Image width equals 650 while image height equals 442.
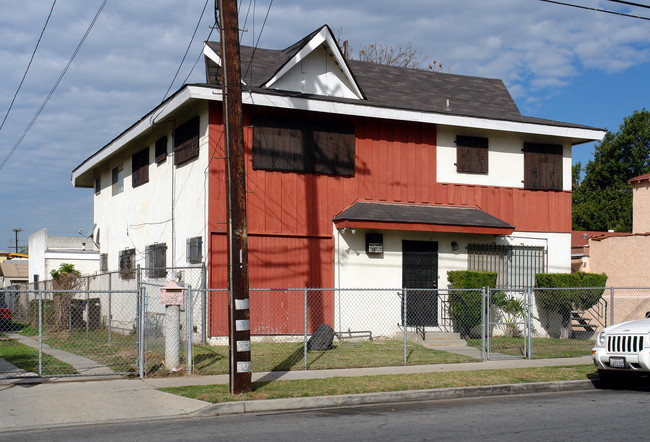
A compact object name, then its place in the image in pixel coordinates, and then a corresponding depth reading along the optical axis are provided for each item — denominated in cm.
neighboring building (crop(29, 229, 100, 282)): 2800
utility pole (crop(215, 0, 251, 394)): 1023
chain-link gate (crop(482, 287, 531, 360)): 1823
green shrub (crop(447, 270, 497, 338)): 1769
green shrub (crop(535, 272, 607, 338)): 1866
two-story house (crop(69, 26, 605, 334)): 1703
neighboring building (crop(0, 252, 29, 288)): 4983
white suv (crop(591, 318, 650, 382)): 1080
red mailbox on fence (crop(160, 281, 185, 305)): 1229
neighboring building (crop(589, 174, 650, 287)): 2355
